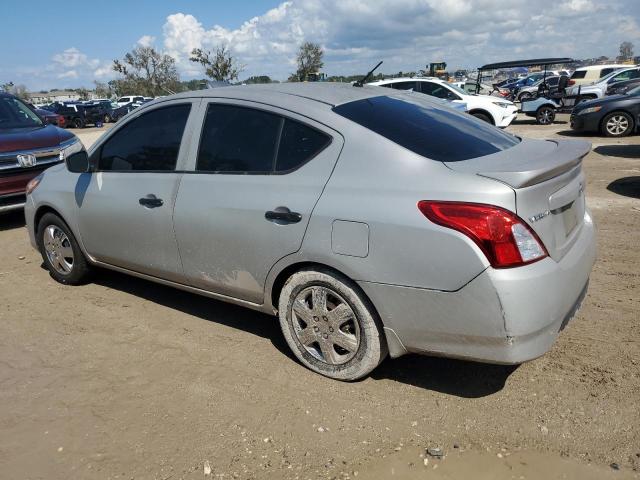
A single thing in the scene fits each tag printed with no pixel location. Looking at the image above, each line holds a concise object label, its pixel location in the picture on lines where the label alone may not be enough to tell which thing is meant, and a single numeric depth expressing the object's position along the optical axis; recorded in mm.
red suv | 6949
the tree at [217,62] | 46647
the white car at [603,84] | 18969
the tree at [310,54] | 48866
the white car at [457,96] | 14438
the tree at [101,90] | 81925
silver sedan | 2488
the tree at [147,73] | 62750
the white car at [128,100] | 42344
